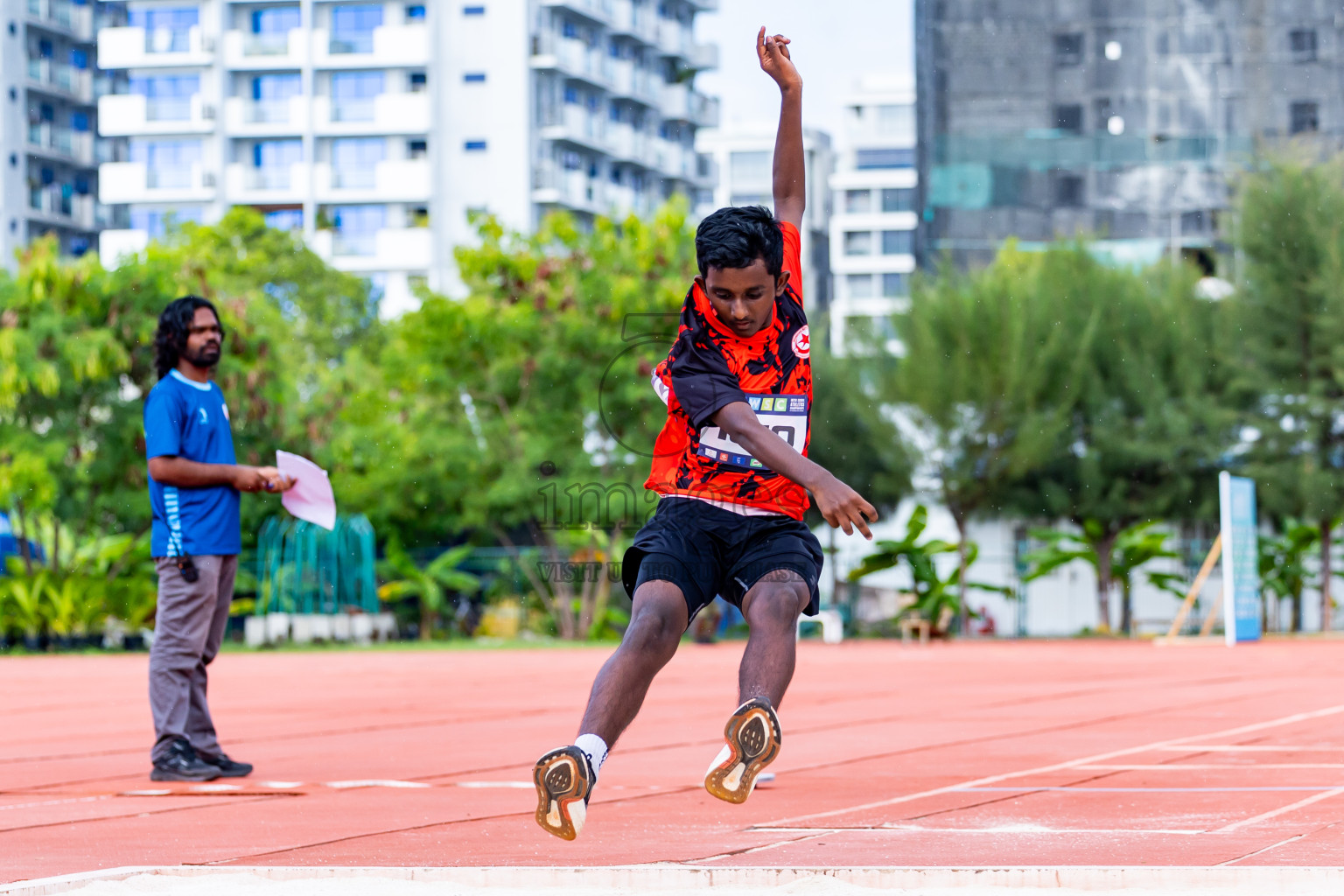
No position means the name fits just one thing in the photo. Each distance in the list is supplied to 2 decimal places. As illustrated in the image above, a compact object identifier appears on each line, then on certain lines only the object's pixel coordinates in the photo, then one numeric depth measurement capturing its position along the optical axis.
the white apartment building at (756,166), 110.38
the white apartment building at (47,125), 74.88
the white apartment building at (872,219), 123.75
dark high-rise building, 46.84
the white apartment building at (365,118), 72.75
